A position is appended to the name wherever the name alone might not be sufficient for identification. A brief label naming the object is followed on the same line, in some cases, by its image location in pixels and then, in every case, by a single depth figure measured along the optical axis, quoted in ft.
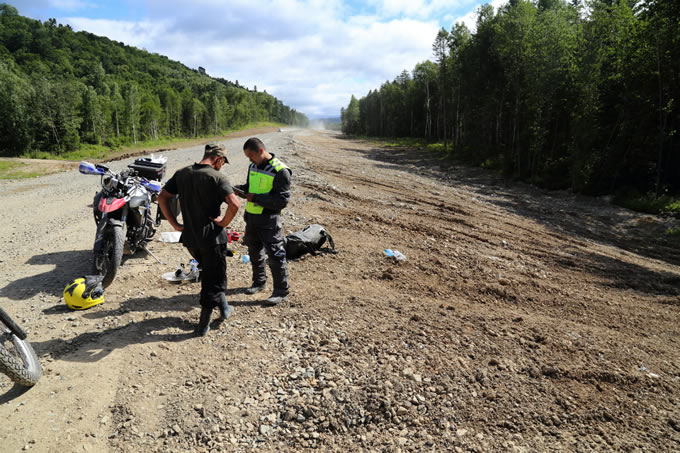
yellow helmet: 14.85
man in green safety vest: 15.38
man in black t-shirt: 13.00
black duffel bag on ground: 21.84
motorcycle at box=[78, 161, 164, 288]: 16.06
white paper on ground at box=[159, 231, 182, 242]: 22.60
